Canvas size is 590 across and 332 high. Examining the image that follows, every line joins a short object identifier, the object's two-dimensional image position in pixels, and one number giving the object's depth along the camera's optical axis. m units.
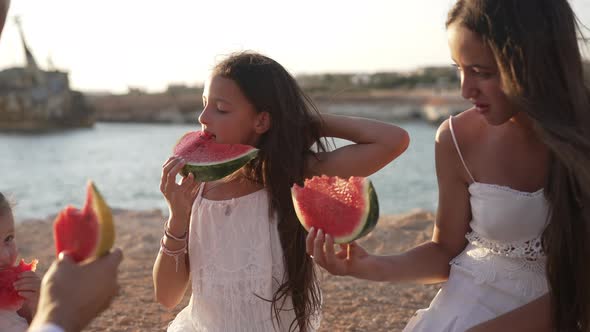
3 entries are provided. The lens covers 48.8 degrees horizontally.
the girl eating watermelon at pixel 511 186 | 2.46
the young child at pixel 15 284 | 2.96
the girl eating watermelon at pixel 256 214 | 3.01
